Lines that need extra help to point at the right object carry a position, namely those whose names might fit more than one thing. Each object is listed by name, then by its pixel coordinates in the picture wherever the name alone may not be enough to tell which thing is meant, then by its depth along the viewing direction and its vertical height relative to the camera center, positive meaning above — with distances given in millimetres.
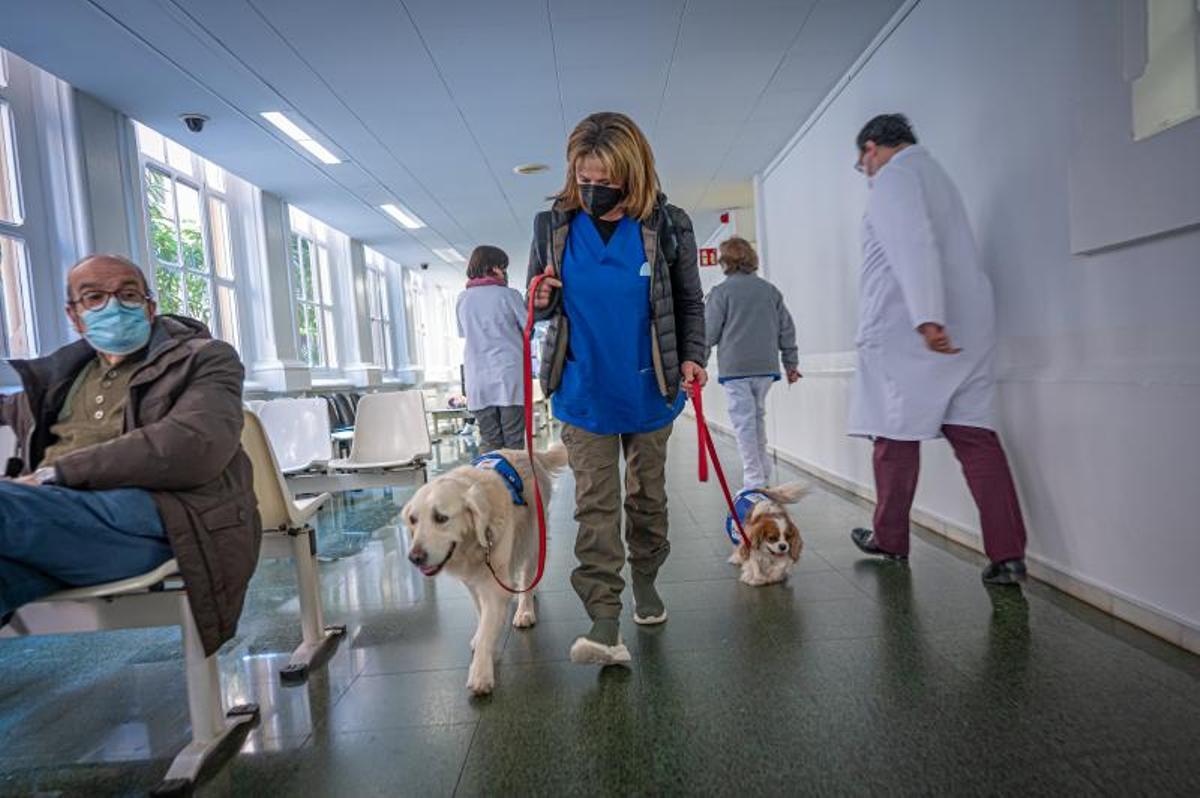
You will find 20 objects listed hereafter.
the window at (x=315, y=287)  9875 +1647
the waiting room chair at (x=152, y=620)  1709 -496
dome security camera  5553 +2254
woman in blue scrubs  2121 +140
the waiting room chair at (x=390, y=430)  4242 -212
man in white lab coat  2588 +89
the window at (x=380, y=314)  13344 +1560
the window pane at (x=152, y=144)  6344 +2436
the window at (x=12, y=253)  4488 +1080
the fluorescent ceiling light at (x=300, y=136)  5626 +2249
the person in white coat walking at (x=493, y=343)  4070 +247
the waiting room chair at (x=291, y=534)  2350 -446
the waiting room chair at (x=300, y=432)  4262 -179
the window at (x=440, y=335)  17266 +1430
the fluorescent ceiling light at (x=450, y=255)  12477 +2424
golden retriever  2096 -443
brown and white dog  2893 -728
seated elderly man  1646 -114
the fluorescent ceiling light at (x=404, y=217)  9036 +2348
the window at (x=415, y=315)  15439 +1735
